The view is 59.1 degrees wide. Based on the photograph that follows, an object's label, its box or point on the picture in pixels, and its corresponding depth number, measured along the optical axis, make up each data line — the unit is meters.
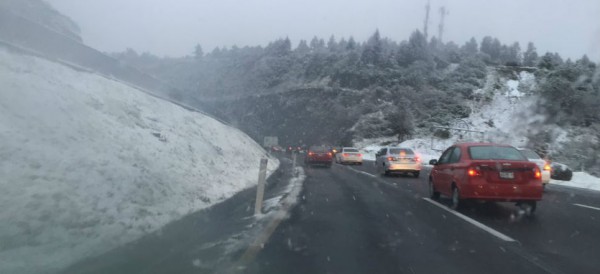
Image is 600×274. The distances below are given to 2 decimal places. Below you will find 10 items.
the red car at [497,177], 10.66
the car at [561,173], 22.70
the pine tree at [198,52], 141.25
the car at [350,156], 38.56
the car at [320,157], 33.94
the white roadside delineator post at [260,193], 10.24
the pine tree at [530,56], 108.46
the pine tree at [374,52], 97.47
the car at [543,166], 17.98
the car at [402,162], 24.59
